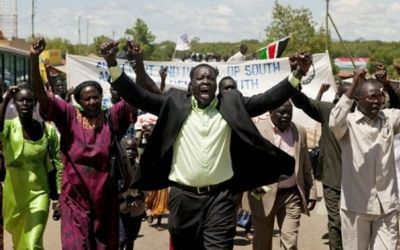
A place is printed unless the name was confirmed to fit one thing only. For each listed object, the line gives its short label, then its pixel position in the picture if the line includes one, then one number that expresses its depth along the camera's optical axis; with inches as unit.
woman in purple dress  235.8
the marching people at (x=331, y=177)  282.8
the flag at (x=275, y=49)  640.7
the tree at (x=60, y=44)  4030.5
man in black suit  211.6
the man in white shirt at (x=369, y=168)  238.7
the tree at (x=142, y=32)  2956.4
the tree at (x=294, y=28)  1694.1
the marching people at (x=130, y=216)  282.4
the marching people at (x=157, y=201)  391.9
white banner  580.7
